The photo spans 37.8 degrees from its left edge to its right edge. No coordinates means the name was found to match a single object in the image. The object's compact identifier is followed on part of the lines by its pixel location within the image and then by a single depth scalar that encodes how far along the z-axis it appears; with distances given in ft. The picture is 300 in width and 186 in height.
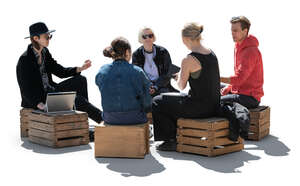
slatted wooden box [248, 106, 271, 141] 24.00
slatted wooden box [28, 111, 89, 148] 22.53
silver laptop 22.67
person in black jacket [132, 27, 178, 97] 27.68
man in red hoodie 23.47
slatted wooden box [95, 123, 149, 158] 19.98
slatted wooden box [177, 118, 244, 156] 20.45
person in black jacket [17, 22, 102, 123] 23.84
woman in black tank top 20.24
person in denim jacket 19.84
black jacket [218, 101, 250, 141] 20.84
